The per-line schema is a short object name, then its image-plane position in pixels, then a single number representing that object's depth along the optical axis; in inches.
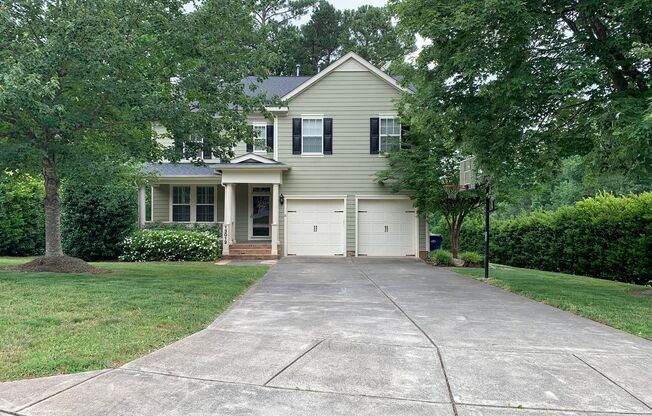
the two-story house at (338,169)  708.7
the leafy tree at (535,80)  317.4
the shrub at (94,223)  667.4
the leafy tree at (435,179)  613.0
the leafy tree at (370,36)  1277.1
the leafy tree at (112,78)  331.0
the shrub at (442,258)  624.1
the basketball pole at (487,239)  453.7
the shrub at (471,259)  632.1
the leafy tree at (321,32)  1327.5
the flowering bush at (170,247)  641.0
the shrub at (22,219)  707.4
